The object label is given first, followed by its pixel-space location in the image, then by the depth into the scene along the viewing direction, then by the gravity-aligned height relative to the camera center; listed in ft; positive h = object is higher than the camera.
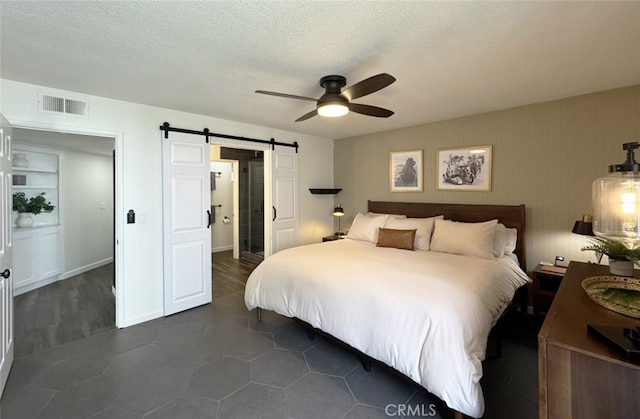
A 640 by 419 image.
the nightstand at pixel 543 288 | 9.23 -2.77
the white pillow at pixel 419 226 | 11.30 -0.88
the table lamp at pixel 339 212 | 15.90 -0.36
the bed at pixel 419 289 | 5.44 -2.12
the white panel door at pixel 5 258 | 6.57 -1.28
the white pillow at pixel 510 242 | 10.17 -1.31
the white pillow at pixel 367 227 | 12.87 -1.02
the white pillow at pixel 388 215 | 13.66 -0.47
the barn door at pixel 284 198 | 14.43 +0.40
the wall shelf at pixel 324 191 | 15.97 +0.85
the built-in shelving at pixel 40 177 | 13.84 +1.48
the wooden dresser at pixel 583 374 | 2.82 -1.79
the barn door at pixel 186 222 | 10.95 -0.68
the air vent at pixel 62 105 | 8.43 +3.12
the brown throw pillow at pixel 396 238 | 11.16 -1.32
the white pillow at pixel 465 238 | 9.76 -1.19
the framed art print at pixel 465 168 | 11.63 +1.62
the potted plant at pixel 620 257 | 5.04 -0.92
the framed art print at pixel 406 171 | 13.67 +1.74
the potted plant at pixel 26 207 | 13.30 -0.07
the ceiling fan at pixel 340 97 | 6.90 +2.84
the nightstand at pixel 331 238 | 15.77 -1.83
